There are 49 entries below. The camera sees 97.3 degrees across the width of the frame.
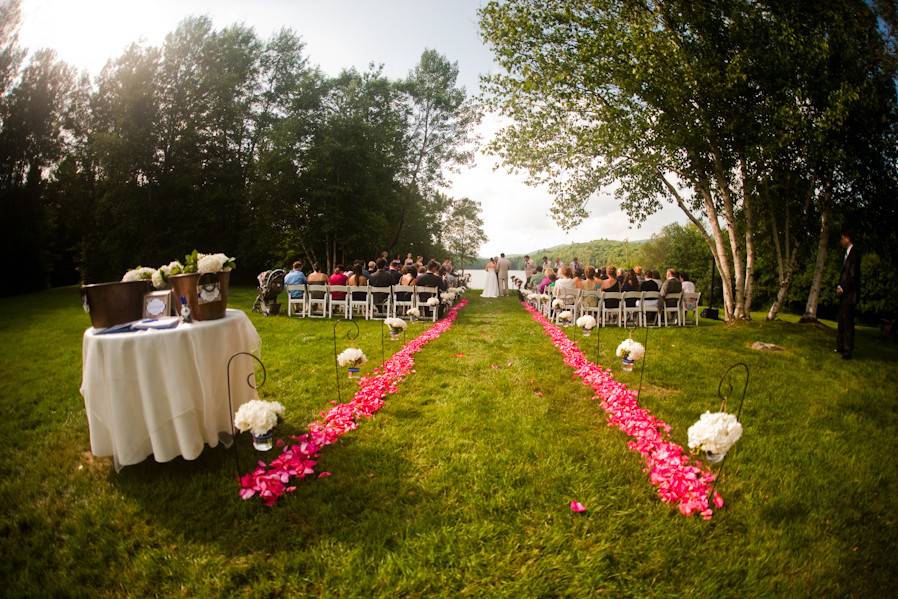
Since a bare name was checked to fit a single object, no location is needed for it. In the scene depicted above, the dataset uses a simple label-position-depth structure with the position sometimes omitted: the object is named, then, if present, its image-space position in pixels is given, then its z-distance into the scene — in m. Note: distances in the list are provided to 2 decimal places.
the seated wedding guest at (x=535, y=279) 15.70
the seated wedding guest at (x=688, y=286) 12.56
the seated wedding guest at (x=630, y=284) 11.08
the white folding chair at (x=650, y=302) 10.70
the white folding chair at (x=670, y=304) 10.88
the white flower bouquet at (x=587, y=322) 6.88
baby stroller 11.14
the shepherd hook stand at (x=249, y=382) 3.36
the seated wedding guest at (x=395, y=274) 11.40
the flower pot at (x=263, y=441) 3.14
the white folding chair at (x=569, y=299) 10.55
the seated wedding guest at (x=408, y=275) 11.34
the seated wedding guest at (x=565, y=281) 11.22
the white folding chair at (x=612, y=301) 10.62
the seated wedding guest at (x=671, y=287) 11.10
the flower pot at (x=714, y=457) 2.73
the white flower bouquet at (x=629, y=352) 4.83
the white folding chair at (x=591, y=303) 10.65
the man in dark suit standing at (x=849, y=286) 7.07
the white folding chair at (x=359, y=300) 11.15
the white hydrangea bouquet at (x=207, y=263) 3.41
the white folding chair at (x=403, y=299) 10.86
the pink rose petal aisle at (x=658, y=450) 2.92
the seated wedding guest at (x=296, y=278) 11.48
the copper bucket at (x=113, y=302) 3.28
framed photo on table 3.57
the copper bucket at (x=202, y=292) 3.29
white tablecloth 2.93
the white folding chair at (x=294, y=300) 11.22
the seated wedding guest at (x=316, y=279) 11.74
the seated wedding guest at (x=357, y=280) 11.69
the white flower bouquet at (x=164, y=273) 3.56
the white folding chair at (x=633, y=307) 10.63
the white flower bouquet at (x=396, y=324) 6.43
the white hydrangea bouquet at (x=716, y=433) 2.60
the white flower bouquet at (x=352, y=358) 4.58
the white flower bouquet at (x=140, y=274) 3.68
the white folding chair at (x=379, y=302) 11.10
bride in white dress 19.64
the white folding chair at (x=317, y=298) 11.20
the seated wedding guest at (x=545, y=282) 14.24
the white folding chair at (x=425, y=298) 10.80
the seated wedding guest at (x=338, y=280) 11.53
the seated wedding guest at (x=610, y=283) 11.25
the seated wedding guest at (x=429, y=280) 11.02
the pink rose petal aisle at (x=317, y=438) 2.96
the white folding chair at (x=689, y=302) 11.16
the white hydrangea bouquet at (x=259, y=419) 3.04
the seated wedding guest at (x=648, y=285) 11.09
